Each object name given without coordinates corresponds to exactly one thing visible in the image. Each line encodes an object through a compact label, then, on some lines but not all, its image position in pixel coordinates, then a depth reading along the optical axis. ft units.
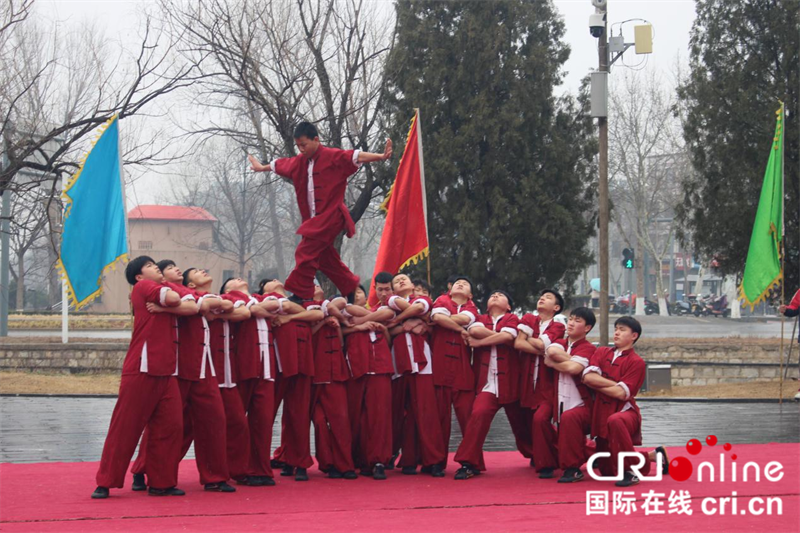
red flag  35.99
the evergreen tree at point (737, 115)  57.77
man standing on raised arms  27.91
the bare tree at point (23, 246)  54.85
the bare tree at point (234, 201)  156.81
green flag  45.29
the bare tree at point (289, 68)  62.90
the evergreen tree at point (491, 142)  64.13
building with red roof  194.29
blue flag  32.53
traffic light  92.00
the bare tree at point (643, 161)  137.69
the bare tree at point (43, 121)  50.56
